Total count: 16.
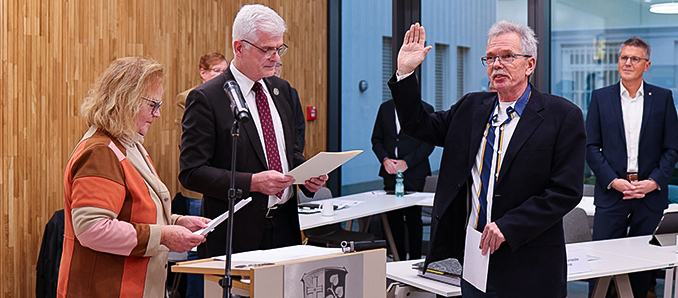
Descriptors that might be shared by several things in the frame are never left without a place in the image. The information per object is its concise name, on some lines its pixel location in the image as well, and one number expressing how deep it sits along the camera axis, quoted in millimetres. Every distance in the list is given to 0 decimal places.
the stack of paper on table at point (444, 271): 2842
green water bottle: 5699
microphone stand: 1724
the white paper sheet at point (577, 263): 2994
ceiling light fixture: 5809
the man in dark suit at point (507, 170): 2256
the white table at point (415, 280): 2729
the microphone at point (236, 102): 1884
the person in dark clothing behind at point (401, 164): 5887
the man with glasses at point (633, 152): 4434
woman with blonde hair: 1989
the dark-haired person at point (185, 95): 5051
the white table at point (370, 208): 4473
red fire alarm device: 7363
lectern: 1743
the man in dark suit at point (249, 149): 2449
